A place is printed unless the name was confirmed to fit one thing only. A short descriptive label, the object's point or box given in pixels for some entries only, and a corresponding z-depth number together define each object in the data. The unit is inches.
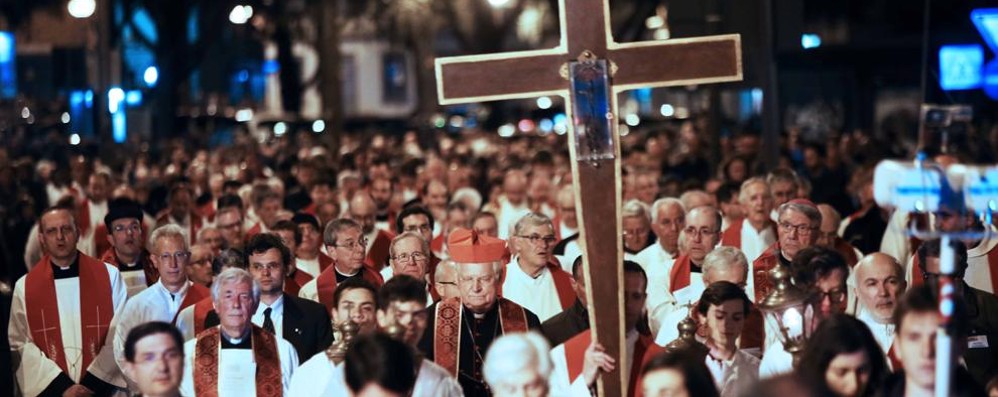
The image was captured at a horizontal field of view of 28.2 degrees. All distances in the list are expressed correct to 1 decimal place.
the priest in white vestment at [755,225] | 520.7
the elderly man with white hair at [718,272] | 373.1
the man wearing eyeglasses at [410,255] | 401.7
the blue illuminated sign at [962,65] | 649.0
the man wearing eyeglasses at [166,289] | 410.3
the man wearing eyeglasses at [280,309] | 375.2
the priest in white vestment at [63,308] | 428.8
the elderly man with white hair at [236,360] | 345.4
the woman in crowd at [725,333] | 330.0
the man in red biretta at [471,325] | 357.4
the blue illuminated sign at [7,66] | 956.6
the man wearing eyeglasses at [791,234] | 426.0
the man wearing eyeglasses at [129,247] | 468.4
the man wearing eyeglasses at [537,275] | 438.9
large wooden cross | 308.7
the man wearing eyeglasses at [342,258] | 434.9
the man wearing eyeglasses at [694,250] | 450.0
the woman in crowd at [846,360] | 265.4
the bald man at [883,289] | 347.6
